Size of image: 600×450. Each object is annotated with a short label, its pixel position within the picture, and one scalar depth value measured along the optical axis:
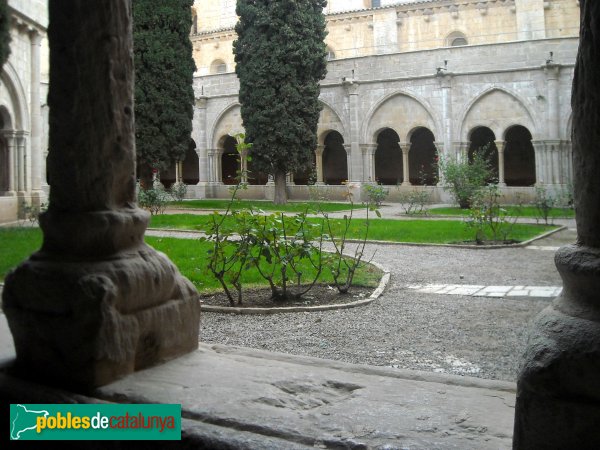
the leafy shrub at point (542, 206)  14.01
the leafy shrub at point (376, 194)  15.93
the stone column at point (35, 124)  16.20
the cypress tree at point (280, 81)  20.44
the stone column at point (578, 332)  1.52
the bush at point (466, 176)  17.34
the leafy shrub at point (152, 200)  16.02
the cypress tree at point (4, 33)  11.86
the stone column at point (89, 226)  2.32
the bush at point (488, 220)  10.80
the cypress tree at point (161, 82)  19.17
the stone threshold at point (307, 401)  1.84
